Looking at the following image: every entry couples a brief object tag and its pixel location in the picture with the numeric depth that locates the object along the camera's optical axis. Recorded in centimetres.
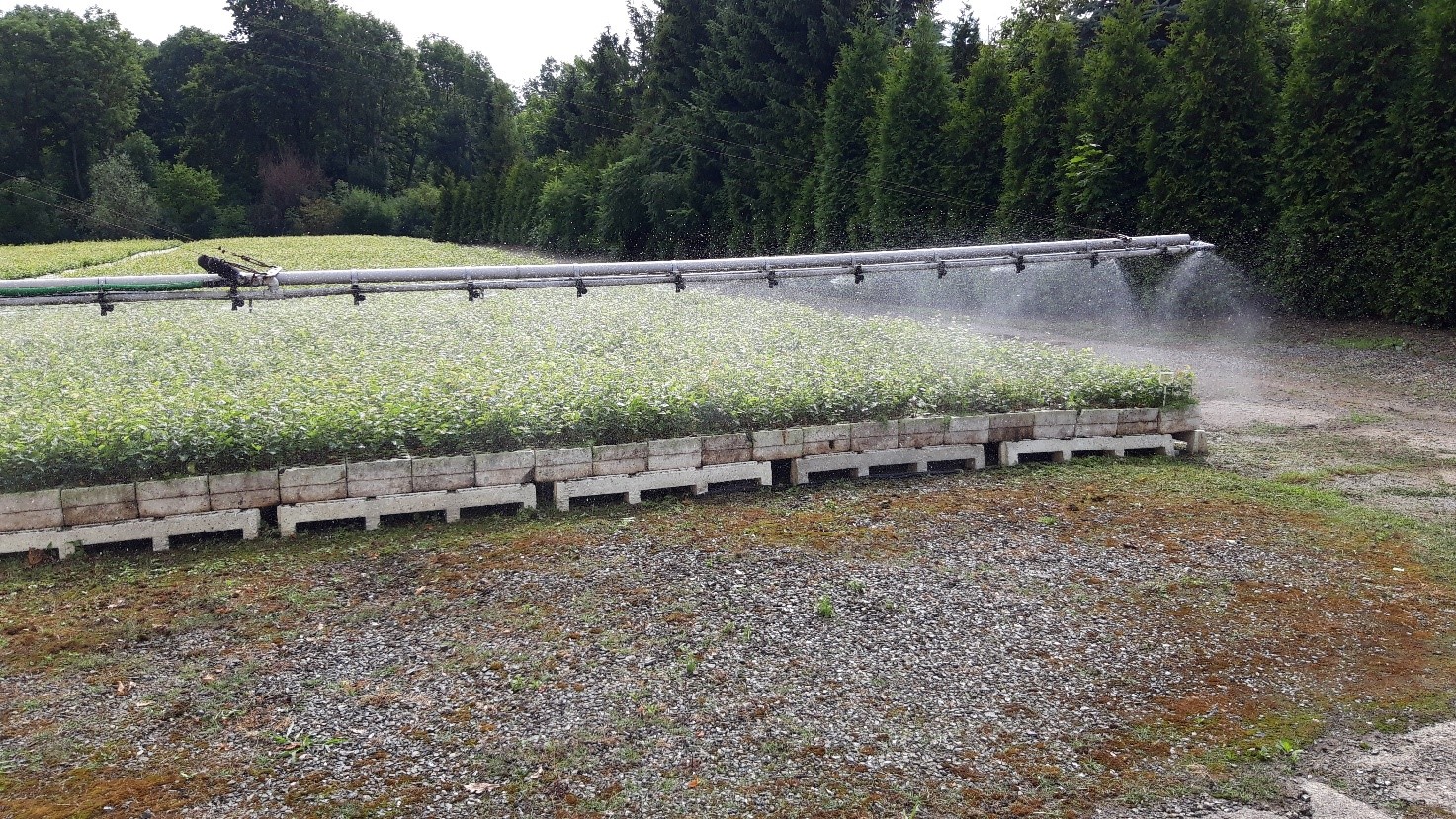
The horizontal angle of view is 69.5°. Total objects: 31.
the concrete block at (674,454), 902
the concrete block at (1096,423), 1037
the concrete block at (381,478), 819
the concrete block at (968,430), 998
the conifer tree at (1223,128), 1950
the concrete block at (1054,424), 1024
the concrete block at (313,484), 802
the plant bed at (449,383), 805
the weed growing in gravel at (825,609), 652
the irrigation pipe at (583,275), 857
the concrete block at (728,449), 927
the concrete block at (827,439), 955
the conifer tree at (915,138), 2719
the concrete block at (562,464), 868
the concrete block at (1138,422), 1052
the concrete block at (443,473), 835
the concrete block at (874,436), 973
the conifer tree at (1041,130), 2345
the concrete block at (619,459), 885
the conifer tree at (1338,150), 1717
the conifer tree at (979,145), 2534
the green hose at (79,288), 845
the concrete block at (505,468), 852
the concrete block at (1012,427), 1013
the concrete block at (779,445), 937
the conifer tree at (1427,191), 1605
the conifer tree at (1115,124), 2147
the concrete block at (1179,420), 1056
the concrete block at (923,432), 988
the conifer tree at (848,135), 3133
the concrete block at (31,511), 741
